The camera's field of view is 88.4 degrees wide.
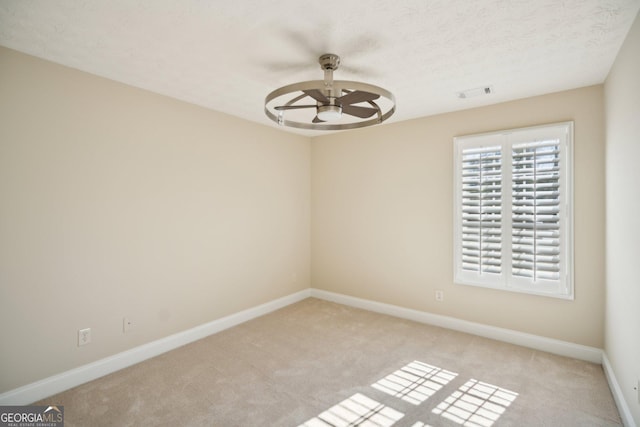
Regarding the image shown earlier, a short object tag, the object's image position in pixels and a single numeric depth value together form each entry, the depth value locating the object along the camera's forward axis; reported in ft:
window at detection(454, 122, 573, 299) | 10.22
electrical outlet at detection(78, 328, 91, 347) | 8.85
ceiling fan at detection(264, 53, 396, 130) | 6.73
